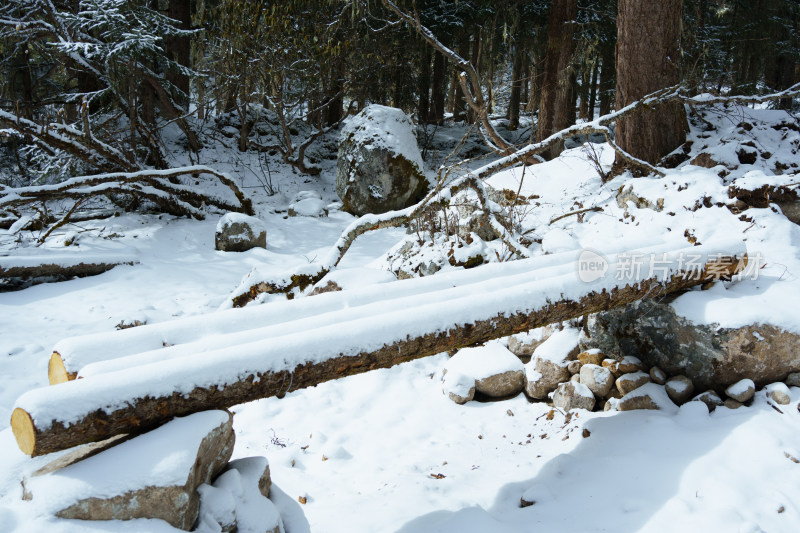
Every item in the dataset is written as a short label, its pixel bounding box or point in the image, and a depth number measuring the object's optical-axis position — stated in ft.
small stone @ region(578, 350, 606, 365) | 12.18
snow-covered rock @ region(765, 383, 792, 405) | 9.34
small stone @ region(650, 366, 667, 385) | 10.94
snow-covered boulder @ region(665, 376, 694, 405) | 10.41
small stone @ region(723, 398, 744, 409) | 9.73
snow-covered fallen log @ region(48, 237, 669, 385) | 7.52
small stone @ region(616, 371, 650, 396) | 11.05
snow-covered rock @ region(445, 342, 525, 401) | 12.82
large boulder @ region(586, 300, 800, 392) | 9.80
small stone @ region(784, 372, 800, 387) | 9.64
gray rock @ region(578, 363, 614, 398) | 11.44
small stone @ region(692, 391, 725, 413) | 9.99
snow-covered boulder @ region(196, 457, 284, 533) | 6.66
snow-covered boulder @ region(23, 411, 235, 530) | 5.81
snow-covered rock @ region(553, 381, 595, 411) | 11.44
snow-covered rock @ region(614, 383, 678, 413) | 10.46
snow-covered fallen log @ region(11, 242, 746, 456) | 6.17
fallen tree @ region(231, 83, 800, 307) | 16.35
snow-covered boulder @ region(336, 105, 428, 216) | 28.68
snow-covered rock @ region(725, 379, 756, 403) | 9.65
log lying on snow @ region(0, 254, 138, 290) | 17.92
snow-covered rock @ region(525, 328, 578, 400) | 12.38
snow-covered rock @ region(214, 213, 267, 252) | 23.15
